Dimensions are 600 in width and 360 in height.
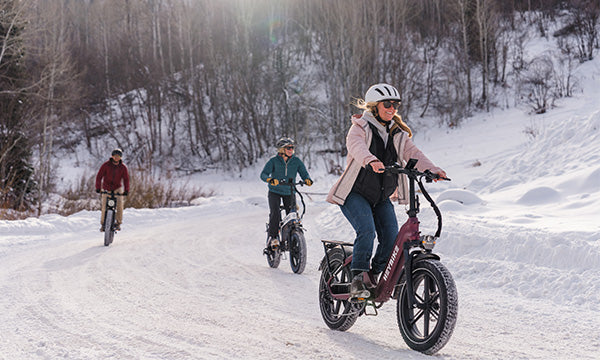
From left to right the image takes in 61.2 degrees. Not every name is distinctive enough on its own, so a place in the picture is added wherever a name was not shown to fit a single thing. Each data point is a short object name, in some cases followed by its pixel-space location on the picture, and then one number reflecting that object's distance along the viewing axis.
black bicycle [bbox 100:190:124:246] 11.34
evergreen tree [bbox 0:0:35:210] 22.03
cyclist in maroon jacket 11.88
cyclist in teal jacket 8.80
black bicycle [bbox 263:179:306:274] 8.23
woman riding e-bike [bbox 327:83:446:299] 4.53
